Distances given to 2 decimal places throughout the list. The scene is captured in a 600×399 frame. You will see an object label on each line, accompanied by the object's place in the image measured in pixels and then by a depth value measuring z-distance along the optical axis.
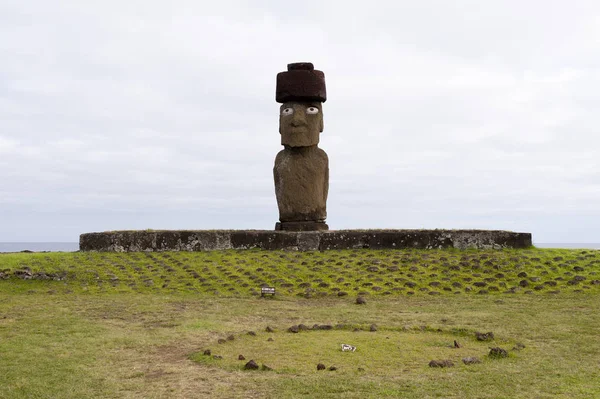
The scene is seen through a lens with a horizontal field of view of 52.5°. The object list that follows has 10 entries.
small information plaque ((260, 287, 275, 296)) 13.45
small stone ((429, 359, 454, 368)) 7.38
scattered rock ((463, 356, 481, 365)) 7.54
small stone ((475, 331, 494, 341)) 9.02
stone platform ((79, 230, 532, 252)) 17.94
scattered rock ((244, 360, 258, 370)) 7.30
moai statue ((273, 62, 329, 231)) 19.03
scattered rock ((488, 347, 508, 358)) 7.83
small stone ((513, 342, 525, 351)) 8.27
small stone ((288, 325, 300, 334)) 9.60
